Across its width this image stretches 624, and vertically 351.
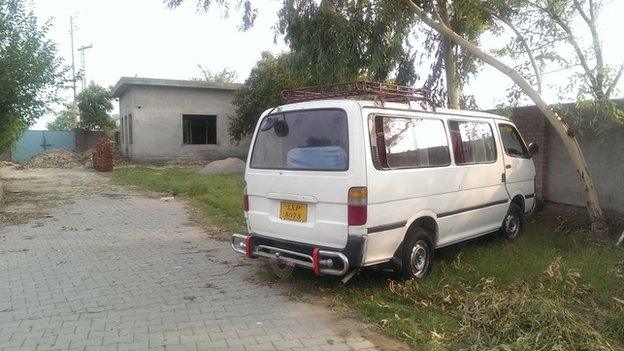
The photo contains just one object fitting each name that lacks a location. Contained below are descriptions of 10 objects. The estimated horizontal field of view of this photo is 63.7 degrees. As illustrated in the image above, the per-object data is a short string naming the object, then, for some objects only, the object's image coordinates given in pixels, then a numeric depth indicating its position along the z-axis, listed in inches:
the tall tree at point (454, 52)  336.8
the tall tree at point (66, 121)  1322.2
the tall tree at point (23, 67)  477.4
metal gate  1189.7
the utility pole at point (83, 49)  1515.7
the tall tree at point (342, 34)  339.3
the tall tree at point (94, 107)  1227.2
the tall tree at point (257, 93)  790.5
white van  178.2
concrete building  885.8
